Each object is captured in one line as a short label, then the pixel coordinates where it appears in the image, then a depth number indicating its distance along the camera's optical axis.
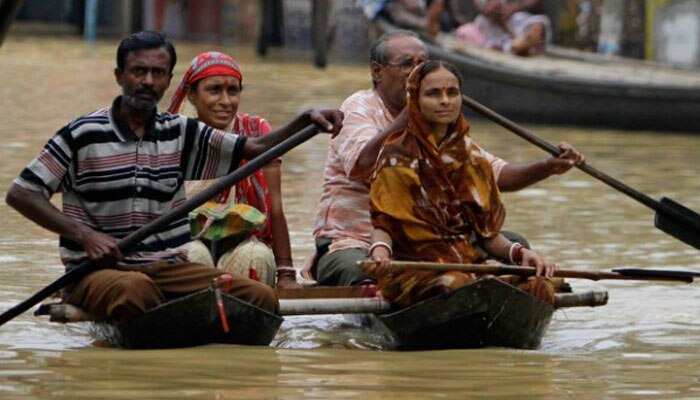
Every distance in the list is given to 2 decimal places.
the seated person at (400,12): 38.16
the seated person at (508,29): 34.87
